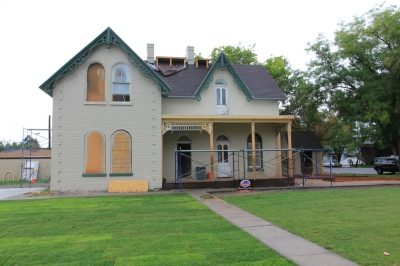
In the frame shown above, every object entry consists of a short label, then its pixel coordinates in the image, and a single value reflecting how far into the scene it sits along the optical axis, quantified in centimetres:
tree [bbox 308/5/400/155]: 2392
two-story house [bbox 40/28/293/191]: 1703
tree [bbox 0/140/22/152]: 8120
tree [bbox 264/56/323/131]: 2798
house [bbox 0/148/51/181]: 2988
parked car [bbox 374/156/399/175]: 2965
